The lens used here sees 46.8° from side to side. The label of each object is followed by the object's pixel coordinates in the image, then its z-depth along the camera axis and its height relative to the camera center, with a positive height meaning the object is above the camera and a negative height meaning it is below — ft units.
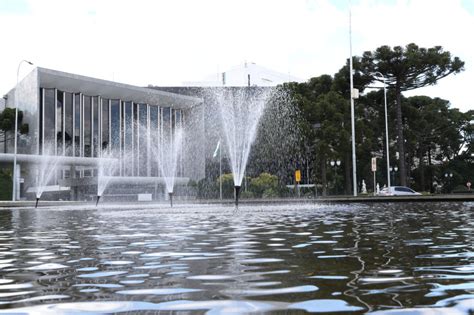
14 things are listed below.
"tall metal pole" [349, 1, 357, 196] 124.98 +18.64
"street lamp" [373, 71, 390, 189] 156.98 +31.05
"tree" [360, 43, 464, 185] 149.59 +32.73
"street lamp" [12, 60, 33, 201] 149.17 +4.44
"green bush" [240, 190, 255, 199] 161.85 -2.35
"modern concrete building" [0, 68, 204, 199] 189.67 +23.86
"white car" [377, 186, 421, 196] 138.71 -1.81
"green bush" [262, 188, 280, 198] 161.99 -1.98
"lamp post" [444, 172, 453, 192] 225.37 +2.31
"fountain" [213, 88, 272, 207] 84.23 +16.98
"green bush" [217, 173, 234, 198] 181.47 +0.48
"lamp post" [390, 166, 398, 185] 226.79 +5.92
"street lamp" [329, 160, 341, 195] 173.40 +6.56
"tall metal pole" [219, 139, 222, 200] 177.17 -0.13
